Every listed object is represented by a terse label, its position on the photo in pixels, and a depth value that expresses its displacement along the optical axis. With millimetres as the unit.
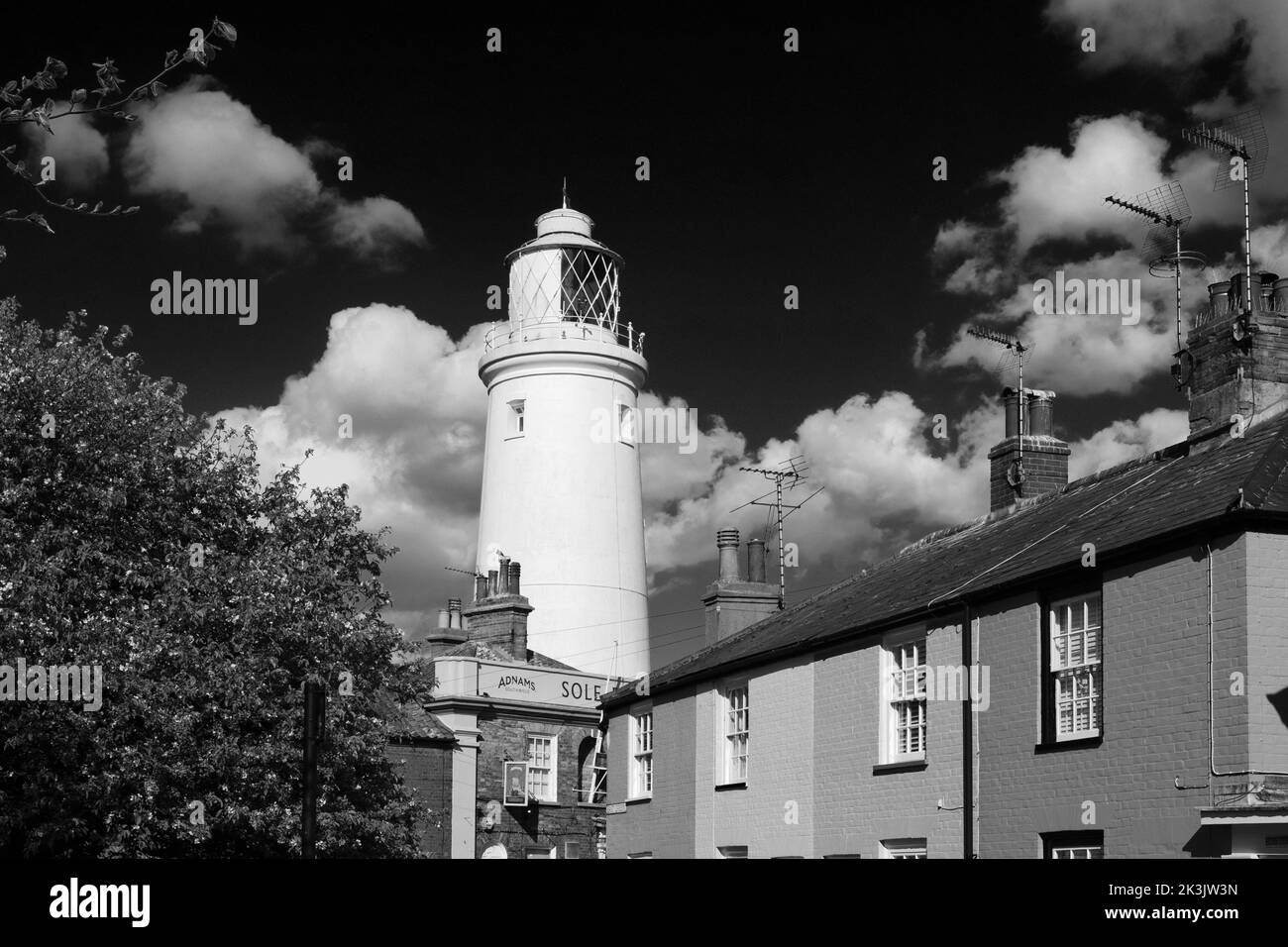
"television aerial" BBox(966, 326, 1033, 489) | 25281
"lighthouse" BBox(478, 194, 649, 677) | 49031
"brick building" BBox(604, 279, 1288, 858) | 15789
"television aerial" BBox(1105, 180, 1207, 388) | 23453
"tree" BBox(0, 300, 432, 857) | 19984
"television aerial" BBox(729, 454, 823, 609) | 39225
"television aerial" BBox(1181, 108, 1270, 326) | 21266
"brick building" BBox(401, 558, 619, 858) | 41750
